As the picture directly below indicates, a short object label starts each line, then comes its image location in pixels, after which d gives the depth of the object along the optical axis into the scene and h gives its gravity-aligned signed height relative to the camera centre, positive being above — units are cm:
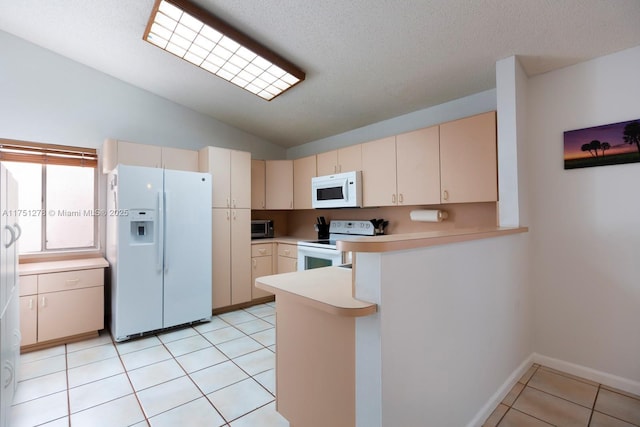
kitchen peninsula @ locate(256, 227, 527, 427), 105 -47
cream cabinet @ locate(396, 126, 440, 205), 268 +47
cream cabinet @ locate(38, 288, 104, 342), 261 -87
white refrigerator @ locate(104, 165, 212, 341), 274 -29
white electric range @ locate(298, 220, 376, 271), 317 -34
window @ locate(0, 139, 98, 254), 292 +28
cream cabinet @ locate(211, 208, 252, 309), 350 -48
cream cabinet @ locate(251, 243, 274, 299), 383 -60
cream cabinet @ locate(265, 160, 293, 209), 422 +50
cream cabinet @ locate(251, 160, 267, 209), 418 +48
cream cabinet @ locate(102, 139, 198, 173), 310 +72
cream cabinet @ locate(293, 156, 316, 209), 395 +53
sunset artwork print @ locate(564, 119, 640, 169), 190 +47
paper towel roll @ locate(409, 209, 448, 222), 282 +0
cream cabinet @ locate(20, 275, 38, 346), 251 -78
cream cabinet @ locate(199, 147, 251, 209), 350 +55
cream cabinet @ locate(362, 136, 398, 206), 302 +48
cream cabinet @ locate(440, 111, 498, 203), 233 +47
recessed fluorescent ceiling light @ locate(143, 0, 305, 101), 210 +143
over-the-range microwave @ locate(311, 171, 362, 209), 329 +32
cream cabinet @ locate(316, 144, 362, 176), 336 +69
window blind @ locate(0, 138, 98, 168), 281 +70
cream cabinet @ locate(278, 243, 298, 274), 377 -54
